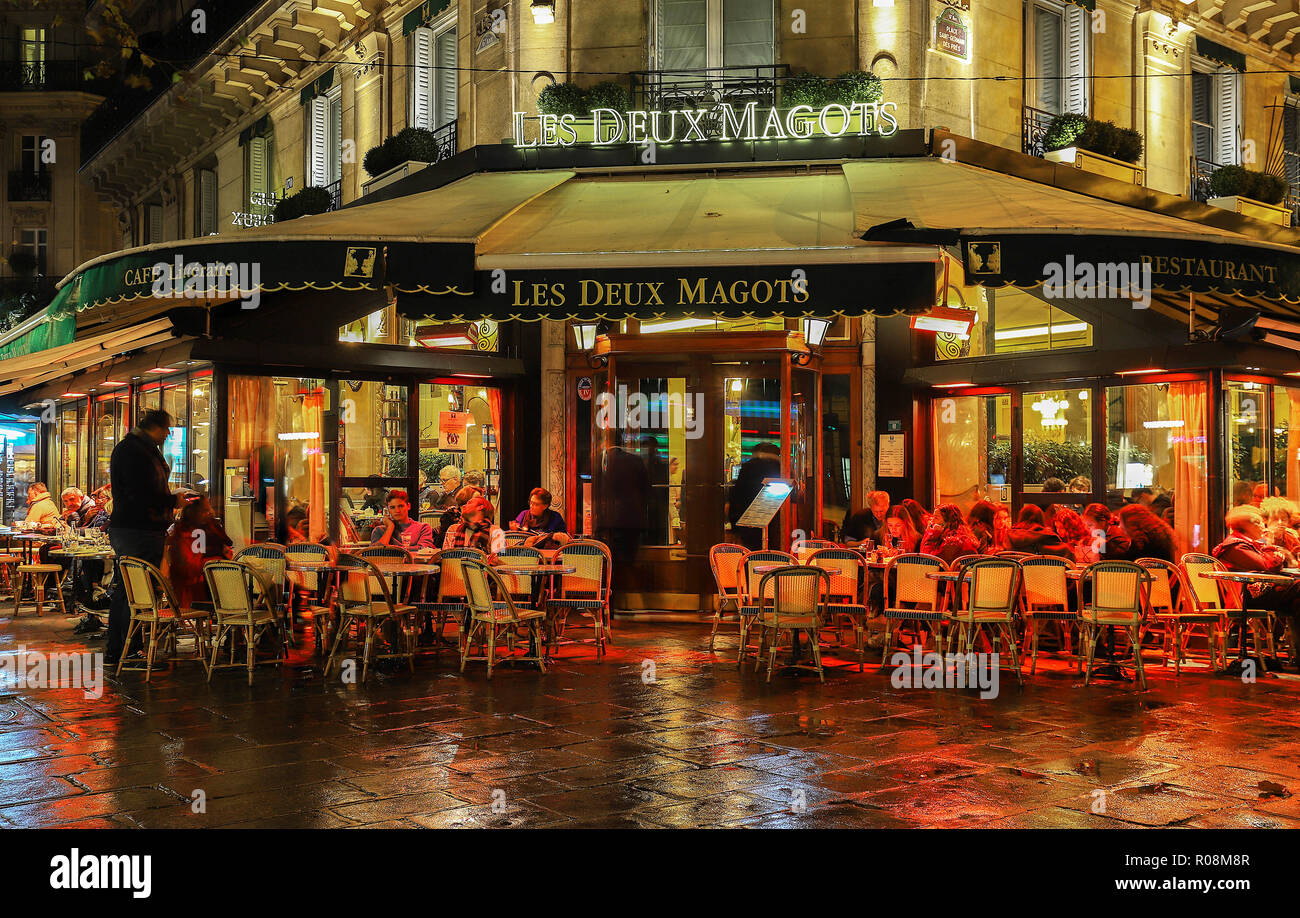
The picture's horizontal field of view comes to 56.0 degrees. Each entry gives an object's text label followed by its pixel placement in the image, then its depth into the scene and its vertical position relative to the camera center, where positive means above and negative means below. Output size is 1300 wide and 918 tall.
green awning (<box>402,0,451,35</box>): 15.15 +5.79
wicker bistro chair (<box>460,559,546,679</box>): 9.12 -1.05
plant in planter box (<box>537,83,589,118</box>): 13.10 +4.00
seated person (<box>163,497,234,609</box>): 9.80 -0.61
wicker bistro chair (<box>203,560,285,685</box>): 8.98 -0.93
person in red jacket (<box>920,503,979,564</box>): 10.33 -0.56
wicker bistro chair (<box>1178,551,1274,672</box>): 9.52 -1.03
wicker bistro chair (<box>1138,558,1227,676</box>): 9.47 -1.11
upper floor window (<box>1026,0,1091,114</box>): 13.84 +4.74
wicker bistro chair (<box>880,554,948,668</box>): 9.27 -0.87
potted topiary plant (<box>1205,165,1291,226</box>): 14.59 +3.34
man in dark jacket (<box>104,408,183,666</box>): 9.67 -0.20
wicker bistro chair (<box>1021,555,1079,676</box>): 9.05 -0.86
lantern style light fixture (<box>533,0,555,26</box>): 13.14 +5.01
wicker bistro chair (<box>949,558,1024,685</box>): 8.82 -0.90
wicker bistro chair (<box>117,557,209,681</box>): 9.10 -0.97
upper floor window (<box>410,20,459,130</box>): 15.26 +5.00
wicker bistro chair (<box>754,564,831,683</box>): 9.02 -0.99
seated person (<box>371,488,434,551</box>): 10.97 -0.50
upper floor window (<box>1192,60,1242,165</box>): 15.40 +4.54
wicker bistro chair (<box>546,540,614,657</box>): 10.16 -0.90
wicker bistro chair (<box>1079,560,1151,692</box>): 8.79 -0.93
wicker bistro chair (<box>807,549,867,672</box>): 9.61 -0.90
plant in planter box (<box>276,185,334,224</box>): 16.52 +3.69
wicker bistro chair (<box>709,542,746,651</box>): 10.45 -0.81
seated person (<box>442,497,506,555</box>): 10.59 -0.51
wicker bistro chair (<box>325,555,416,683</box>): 9.16 -1.03
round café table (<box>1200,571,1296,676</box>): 9.19 -0.84
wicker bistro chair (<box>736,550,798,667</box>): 9.50 -0.89
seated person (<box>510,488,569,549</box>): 11.43 -0.45
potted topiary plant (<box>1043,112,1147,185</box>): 13.30 +3.58
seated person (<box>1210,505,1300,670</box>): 9.42 -0.70
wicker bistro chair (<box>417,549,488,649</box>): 9.71 -0.92
